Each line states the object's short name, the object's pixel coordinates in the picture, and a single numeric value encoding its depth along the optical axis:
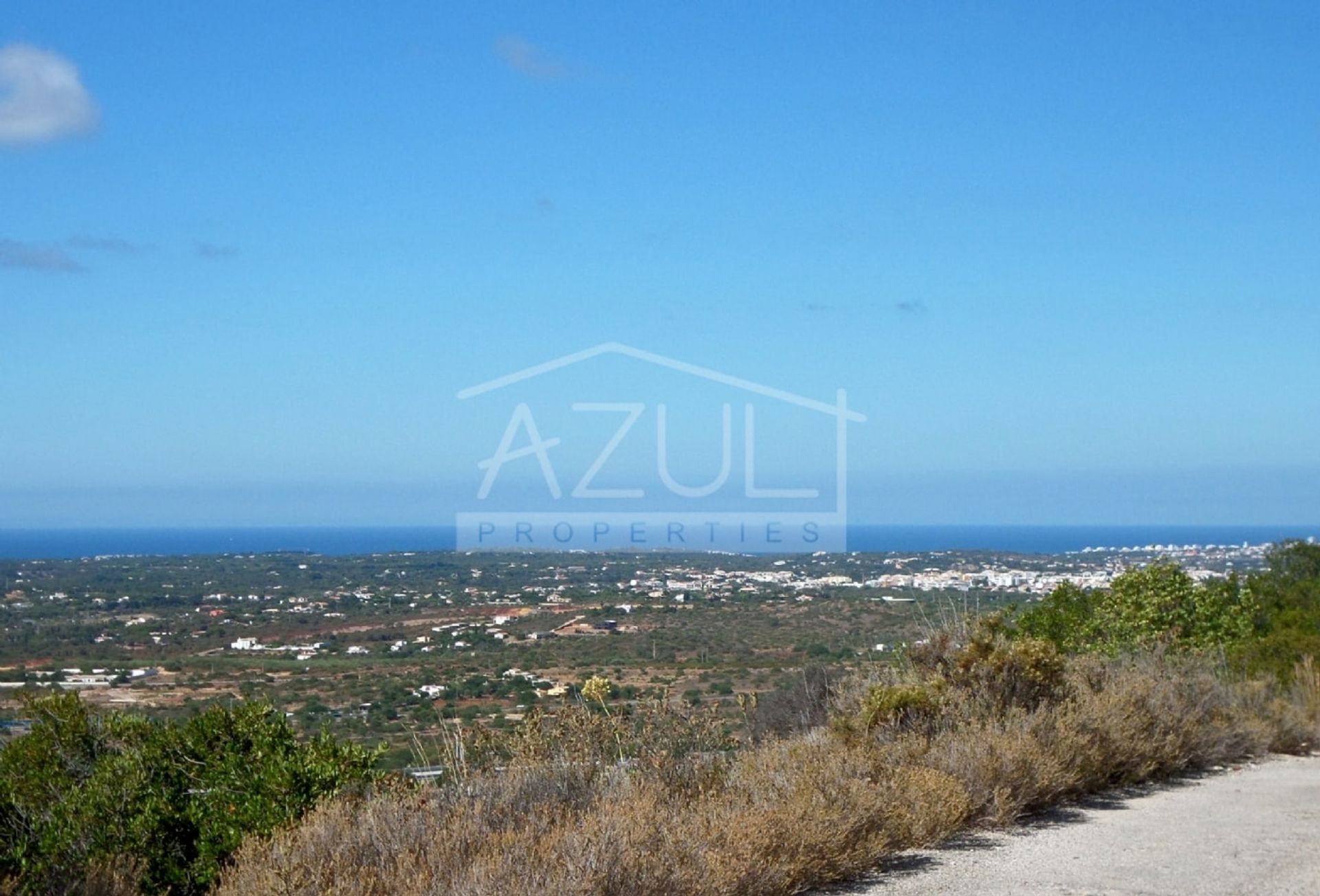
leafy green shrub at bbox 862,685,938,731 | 9.23
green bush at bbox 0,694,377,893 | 6.83
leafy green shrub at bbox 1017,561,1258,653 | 16.31
